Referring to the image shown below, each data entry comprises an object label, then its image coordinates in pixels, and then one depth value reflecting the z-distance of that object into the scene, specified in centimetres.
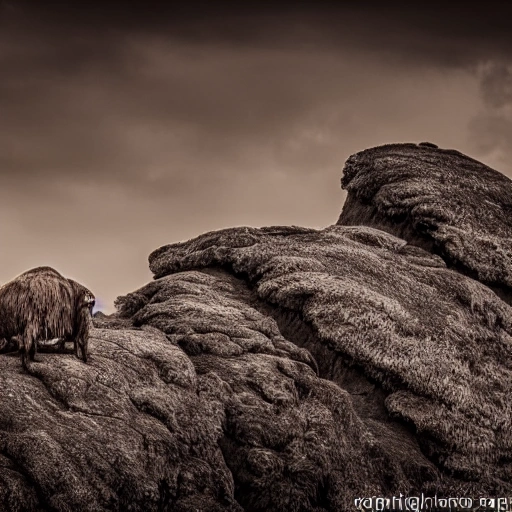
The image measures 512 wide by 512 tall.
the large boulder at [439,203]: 6306
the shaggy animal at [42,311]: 3619
